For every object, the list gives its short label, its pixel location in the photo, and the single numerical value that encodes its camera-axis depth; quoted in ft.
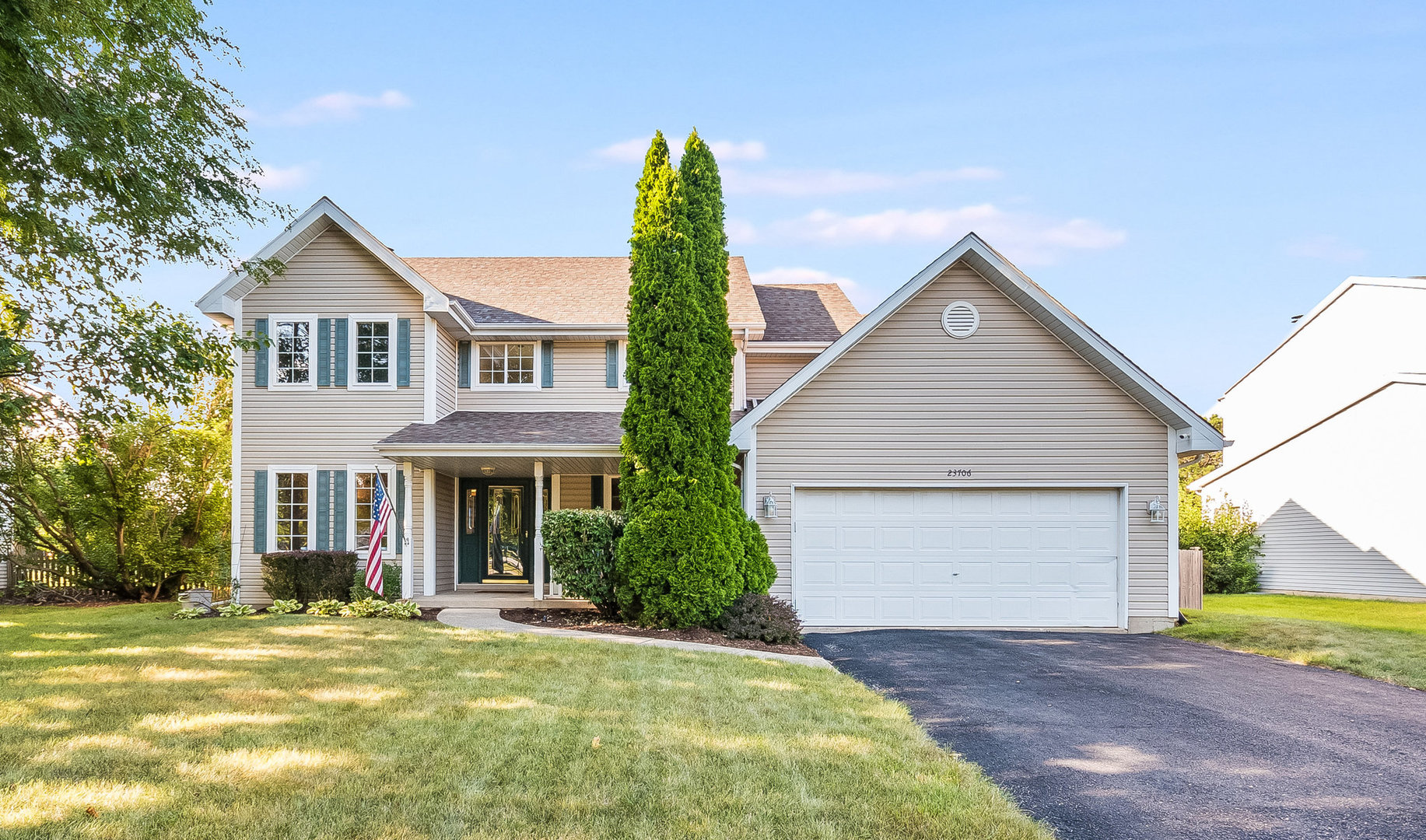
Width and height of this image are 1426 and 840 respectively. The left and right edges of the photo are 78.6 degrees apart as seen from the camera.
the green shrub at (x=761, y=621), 34.53
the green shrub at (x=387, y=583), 42.93
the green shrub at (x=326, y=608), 40.98
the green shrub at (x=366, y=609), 40.04
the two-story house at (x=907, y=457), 41.16
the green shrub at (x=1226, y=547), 67.51
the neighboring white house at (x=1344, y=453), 58.85
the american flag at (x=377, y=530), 40.98
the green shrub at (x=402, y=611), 39.86
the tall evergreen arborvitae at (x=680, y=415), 35.60
